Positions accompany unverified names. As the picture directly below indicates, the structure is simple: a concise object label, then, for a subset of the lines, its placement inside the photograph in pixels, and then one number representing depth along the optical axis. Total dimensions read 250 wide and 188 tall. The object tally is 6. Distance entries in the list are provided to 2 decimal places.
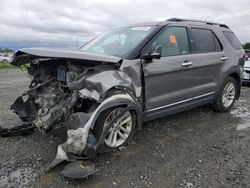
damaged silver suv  2.91
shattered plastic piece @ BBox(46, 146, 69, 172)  2.71
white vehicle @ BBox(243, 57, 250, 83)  8.61
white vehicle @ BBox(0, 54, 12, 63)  29.84
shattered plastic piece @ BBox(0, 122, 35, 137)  3.59
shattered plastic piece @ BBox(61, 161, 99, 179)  2.53
